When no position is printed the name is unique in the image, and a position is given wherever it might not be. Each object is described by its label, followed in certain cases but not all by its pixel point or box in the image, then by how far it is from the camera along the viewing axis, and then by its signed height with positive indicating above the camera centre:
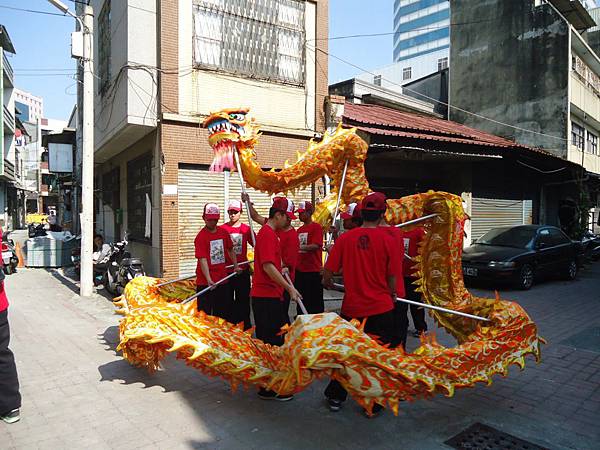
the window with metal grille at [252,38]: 9.80 +3.93
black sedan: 9.78 -0.96
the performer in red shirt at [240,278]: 5.72 -0.83
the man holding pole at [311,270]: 5.66 -0.72
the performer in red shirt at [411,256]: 5.84 -0.56
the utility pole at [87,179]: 9.16 +0.65
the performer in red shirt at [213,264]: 5.31 -0.61
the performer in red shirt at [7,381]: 3.69 -1.39
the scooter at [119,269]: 8.80 -1.13
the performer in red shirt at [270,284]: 4.05 -0.65
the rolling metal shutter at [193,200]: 9.67 +0.26
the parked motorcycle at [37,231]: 18.97 -0.86
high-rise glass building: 58.56 +25.27
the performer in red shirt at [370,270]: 3.73 -0.48
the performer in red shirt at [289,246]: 4.73 -0.35
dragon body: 3.20 -1.01
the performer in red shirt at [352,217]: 4.77 -0.05
